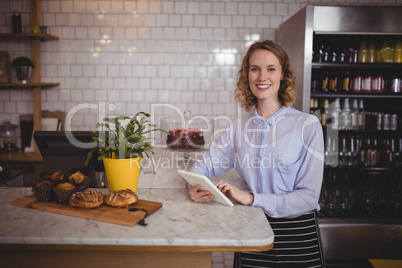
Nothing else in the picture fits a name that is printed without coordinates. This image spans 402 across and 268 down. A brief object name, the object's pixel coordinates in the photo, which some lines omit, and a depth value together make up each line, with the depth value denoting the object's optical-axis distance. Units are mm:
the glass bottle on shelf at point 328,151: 3652
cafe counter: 1289
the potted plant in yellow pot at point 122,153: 1743
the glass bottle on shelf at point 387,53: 3547
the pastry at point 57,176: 1708
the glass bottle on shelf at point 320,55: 3526
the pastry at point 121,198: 1532
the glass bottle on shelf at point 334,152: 3666
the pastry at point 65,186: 1638
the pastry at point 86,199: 1527
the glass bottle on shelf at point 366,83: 3570
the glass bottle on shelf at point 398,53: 3527
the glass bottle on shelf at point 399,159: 3723
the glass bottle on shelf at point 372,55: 3572
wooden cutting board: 1419
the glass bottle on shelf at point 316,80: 3637
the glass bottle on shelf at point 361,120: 3635
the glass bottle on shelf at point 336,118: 3609
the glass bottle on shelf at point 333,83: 3641
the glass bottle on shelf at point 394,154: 3707
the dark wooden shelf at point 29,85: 3963
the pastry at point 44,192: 1621
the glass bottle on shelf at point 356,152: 3684
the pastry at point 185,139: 2291
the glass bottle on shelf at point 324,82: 3625
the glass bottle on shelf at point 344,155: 3674
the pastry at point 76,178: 1688
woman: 1792
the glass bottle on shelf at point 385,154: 3658
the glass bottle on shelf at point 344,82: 3598
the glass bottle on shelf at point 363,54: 3584
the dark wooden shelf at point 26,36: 3947
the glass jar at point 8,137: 4199
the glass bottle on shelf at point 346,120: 3607
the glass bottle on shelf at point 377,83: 3594
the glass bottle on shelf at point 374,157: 3682
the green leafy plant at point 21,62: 3953
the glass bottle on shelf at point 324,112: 3672
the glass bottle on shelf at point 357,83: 3594
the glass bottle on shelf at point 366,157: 3678
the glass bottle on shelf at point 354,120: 3627
